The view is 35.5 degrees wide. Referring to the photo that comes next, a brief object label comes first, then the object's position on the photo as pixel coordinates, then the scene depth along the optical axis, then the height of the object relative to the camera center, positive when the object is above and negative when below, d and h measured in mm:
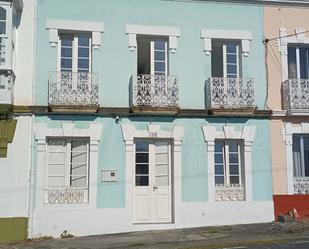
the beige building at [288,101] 15539 +2391
